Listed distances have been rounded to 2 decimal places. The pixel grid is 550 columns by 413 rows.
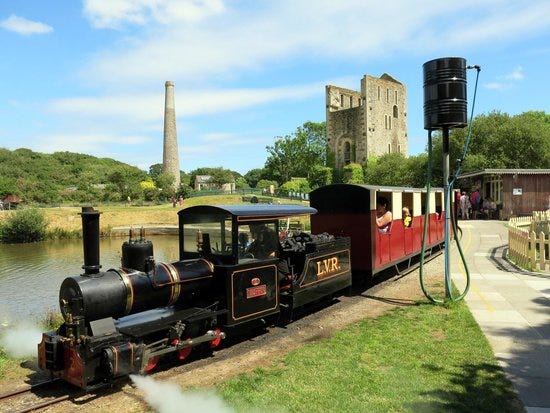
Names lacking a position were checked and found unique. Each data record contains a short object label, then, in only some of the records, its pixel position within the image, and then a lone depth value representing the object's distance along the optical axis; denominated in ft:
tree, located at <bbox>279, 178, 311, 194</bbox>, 230.36
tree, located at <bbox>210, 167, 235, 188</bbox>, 343.87
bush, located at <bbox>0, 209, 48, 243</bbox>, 114.01
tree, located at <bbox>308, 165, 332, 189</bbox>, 231.71
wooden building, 85.10
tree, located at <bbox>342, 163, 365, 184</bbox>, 211.82
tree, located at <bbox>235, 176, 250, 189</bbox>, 353.65
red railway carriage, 34.42
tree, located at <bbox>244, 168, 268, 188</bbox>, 426.92
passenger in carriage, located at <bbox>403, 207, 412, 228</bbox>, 41.89
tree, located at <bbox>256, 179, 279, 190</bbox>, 289.53
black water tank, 28.04
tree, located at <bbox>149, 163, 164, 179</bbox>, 517.14
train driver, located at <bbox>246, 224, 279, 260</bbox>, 23.22
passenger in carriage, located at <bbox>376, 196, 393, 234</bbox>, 36.94
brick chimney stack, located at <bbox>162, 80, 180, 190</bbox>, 249.34
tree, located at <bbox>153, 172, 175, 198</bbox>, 218.59
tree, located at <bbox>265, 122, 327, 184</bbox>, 309.01
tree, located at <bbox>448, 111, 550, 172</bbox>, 128.47
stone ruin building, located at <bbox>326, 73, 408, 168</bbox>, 218.59
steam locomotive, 17.85
